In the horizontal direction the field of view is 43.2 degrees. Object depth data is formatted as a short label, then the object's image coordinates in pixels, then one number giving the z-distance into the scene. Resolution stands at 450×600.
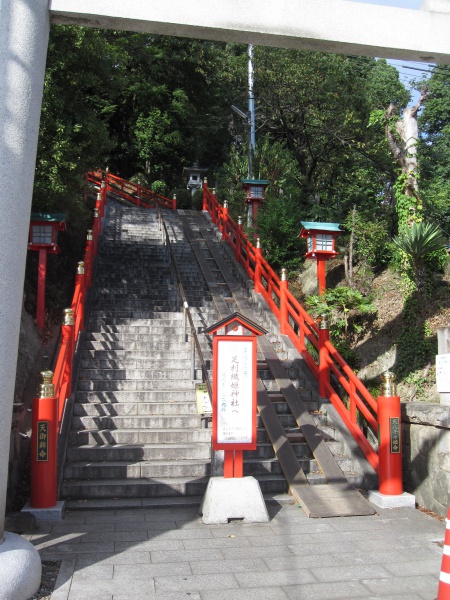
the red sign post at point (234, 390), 6.34
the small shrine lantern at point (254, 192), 18.27
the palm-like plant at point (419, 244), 9.62
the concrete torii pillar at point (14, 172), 4.33
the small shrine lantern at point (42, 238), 12.20
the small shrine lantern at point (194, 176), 27.39
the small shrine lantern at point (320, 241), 12.38
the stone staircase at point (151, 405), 7.01
